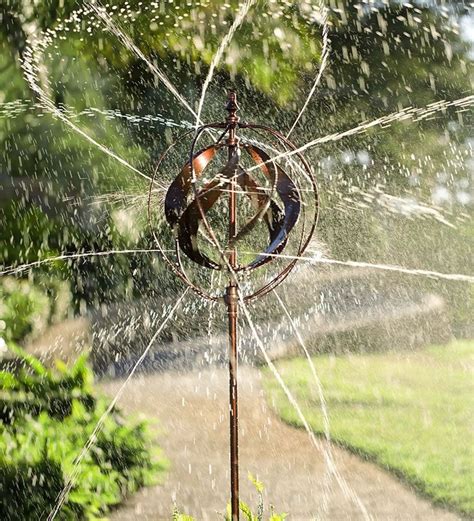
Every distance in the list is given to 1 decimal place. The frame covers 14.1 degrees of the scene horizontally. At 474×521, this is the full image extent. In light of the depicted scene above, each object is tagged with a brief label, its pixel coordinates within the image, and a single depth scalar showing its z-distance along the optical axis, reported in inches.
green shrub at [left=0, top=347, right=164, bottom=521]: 202.1
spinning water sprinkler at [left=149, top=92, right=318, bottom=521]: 157.0
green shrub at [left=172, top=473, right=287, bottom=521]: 165.4
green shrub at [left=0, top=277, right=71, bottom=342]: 241.5
